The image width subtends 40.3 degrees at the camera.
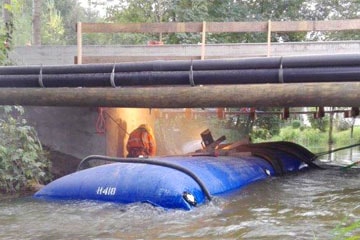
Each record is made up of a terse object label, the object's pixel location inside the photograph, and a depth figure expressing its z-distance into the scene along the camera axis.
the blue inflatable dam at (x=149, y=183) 5.70
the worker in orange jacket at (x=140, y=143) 10.44
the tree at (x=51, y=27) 25.19
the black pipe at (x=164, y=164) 6.12
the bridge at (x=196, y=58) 5.83
